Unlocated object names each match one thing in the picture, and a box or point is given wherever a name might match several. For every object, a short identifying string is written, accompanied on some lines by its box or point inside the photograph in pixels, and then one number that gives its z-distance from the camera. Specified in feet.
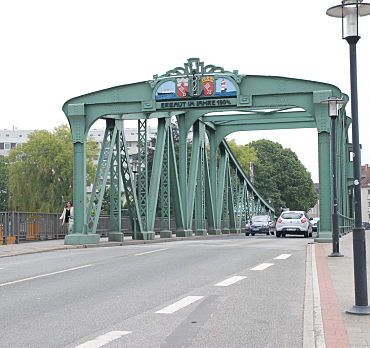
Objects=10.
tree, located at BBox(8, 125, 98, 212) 197.47
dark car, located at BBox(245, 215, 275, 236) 146.72
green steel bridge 72.49
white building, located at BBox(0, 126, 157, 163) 384.27
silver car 108.37
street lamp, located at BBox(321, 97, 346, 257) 55.83
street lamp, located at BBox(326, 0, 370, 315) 23.62
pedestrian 88.39
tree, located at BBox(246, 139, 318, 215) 278.87
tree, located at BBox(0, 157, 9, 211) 263.18
